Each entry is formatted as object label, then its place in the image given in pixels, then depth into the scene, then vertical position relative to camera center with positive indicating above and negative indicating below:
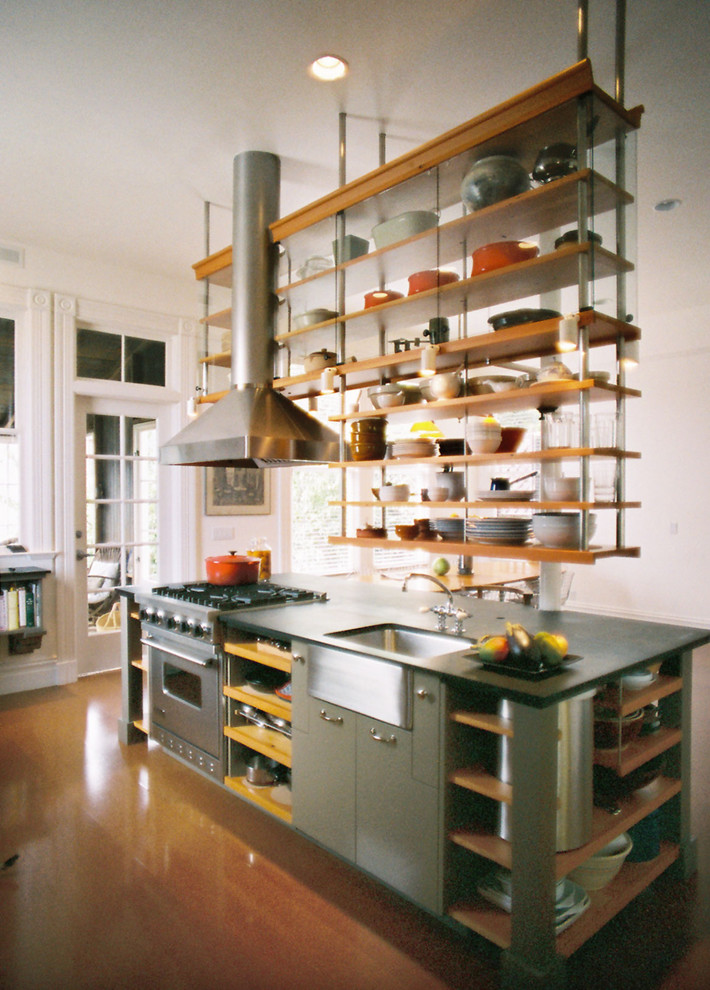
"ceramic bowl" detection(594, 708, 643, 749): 2.02 -0.78
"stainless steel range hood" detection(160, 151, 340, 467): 3.10 +0.95
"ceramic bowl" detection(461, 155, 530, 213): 2.39 +1.23
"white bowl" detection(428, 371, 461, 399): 2.60 +0.47
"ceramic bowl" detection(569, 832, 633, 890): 2.02 -1.23
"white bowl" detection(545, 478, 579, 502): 2.15 +0.02
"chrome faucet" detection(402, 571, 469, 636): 2.35 -0.47
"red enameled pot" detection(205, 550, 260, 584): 3.47 -0.42
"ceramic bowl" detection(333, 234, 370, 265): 3.06 +1.25
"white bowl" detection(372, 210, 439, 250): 2.79 +1.23
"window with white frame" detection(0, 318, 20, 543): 4.55 +0.35
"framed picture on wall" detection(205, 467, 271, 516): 5.46 +0.03
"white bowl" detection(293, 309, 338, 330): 3.26 +0.95
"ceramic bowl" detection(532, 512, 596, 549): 2.14 -0.12
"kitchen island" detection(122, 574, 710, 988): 1.68 -0.87
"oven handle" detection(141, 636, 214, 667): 2.82 -0.77
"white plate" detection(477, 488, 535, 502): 2.42 +0.00
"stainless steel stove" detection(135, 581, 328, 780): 2.81 -0.77
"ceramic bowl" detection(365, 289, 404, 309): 2.94 +0.95
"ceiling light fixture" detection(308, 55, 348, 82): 2.59 +1.82
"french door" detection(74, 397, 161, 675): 4.87 -0.16
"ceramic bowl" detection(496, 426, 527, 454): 2.52 +0.23
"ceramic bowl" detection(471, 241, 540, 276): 2.42 +0.95
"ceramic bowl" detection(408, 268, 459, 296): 2.73 +0.96
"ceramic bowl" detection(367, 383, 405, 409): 2.92 +0.47
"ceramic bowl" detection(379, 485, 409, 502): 2.95 +0.01
